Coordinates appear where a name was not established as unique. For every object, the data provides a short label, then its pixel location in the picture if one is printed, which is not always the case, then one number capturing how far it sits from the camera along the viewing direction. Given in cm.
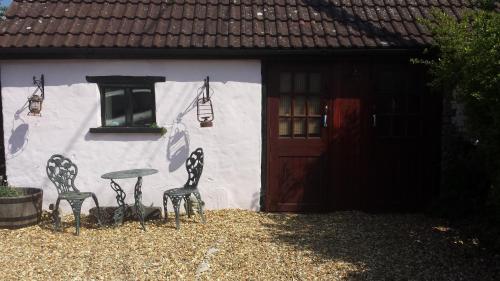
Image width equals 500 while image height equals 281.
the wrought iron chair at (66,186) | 566
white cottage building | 646
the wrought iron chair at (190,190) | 588
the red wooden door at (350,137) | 663
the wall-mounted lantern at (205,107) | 652
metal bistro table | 574
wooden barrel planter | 590
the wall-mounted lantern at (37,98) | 631
